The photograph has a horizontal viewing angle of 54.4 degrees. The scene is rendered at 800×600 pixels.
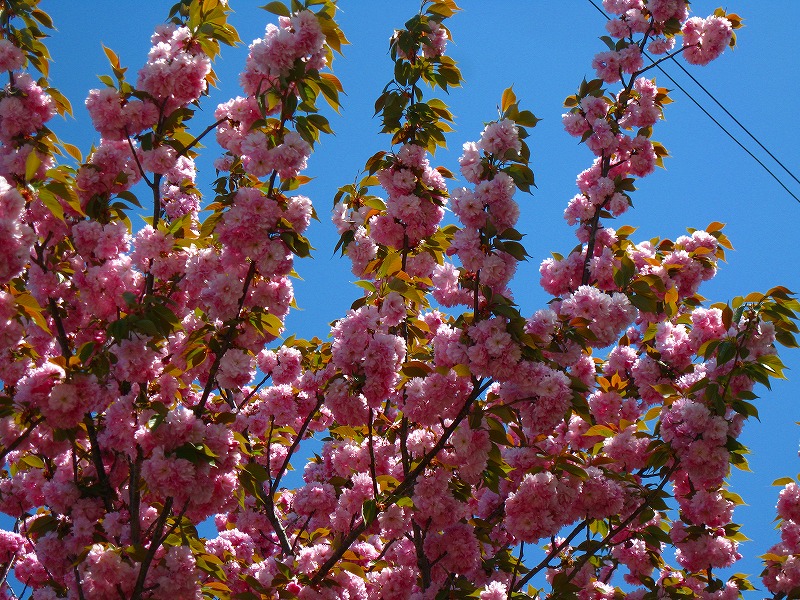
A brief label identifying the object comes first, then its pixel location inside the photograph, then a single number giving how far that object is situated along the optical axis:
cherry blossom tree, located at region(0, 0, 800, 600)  2.96
